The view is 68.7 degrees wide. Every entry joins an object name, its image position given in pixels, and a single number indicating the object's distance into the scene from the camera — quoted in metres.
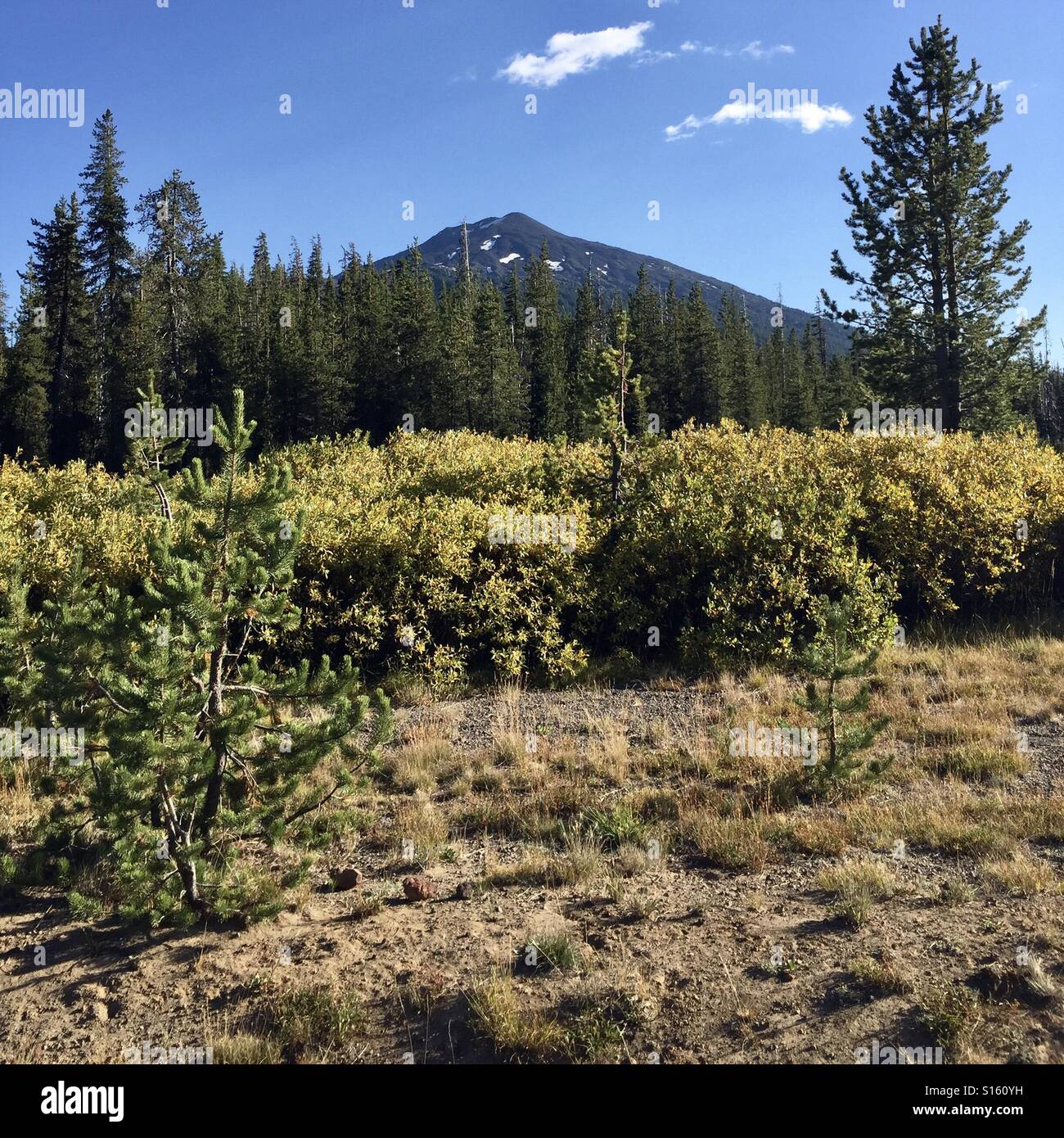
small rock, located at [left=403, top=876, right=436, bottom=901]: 4.85
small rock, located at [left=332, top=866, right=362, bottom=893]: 5.09
